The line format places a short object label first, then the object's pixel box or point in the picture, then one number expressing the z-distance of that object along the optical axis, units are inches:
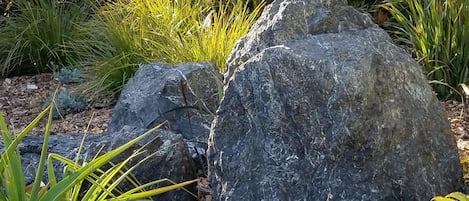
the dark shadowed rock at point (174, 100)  177.0
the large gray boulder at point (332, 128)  123.0
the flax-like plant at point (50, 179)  110.7
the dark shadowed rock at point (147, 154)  143.5
